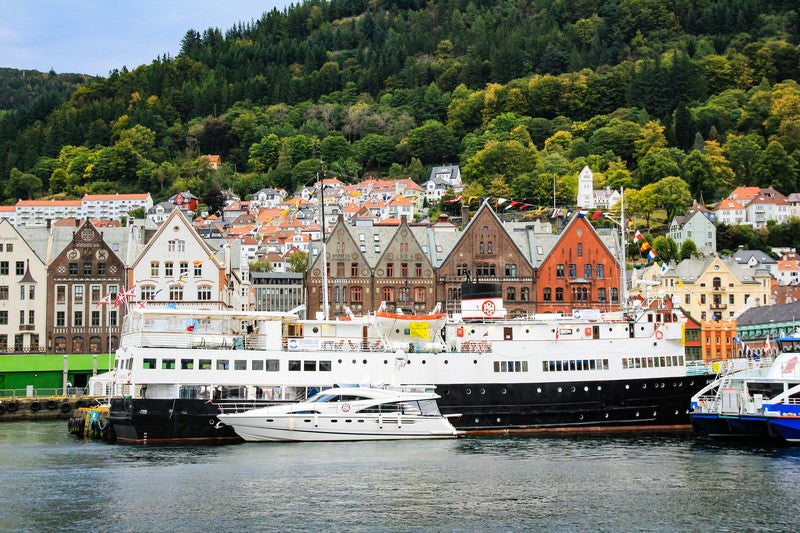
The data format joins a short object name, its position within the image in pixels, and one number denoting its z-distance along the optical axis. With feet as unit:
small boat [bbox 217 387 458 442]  176.55
